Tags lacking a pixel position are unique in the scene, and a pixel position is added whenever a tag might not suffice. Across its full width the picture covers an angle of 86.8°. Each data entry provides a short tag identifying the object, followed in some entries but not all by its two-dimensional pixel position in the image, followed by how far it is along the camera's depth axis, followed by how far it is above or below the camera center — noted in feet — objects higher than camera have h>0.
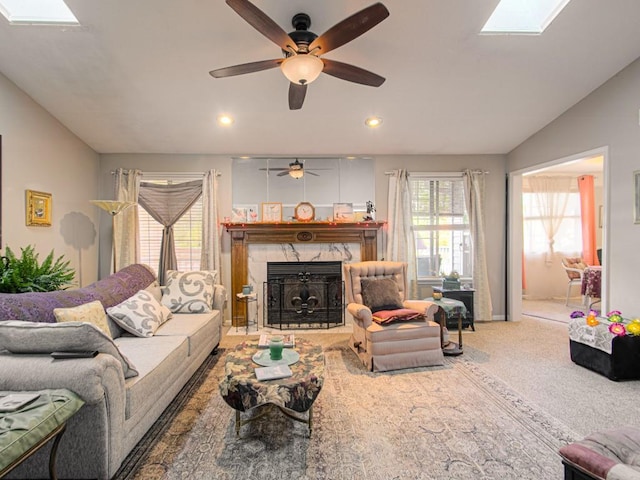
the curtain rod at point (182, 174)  16.22 +3.26
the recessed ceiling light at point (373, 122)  13.65 +4.86
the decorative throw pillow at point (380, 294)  12.10 -1.96
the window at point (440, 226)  17.12 +0.73
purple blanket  6.91 -1.34
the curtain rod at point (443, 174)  16.95 +3.32
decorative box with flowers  9.91 -3.19
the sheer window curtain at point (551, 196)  22.62 +2.92
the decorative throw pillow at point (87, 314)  7.30 -1.62
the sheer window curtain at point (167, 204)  16.19 +1.82
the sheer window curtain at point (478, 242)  16.69 -0.10
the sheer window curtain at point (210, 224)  16.05 +0.82
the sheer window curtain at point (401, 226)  16.57 +0.71
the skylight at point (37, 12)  8.91 +6.20
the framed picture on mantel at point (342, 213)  16.33 +1.35
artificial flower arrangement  9.88 -2.56
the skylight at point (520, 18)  9.39 +6.32
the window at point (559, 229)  22.67 +0.70
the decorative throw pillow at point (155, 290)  12.15 -1.76
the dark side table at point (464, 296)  15.67 -2.59
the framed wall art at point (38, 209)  11.80 +1.23
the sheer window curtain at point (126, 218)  15.87 +1.14
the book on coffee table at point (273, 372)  6.91 -2.74
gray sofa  5.35 -2.69
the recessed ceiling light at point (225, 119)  13.25 +4.83
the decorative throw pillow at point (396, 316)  10.95 -2.48
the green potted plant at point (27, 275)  9.27 -0.95
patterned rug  6.18 -4.17
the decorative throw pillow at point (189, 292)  12.22 -1.85
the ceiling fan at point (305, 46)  6.18 +4.09
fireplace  16.15 -0.23
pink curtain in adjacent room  22.02 +1.46
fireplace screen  16.38 -2.61
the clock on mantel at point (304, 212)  16.17 +1.39
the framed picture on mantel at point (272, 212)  16.15 +1.40
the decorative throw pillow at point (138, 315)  9.34 -2.08
